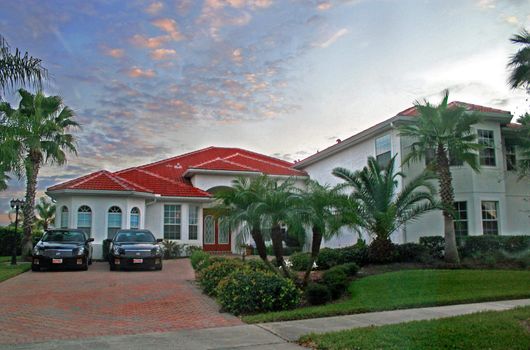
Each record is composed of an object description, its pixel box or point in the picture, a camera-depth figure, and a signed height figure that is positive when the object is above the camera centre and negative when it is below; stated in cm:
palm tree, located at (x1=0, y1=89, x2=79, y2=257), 2091 +420
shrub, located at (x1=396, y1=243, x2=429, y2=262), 1689 -100
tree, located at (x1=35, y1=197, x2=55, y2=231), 4972 +169
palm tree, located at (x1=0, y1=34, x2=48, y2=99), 1355 +456
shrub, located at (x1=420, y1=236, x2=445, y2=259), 1792 -77
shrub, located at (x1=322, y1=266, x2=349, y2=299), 1132 -137
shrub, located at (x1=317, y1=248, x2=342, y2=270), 1716 -124
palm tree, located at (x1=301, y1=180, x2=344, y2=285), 1165 +31
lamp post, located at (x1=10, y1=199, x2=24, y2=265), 2106 +105
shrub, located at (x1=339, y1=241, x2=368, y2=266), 1697 -109
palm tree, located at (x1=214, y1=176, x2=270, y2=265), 1193 +51
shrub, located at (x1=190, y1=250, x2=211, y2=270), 1576 -112
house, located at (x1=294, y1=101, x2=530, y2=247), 2002 +176
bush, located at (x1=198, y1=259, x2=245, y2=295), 1236 -126
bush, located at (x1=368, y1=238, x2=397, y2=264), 1658 -96
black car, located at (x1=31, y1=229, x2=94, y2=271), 1772 -96
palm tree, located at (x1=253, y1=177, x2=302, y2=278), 1149 +33
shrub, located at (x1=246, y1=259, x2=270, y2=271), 1292 -113
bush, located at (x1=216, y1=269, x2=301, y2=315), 982 -143
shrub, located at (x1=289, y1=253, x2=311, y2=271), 1695 -131
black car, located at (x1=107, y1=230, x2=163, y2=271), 1816 -104
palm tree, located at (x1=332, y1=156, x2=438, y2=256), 1656 +82
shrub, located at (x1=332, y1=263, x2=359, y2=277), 1334 -126
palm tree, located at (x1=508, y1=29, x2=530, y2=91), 1645 +556
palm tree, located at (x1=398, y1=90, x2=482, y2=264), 1683 +301
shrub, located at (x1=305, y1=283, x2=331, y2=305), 1058 -154
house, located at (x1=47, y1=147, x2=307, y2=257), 2269 +143
